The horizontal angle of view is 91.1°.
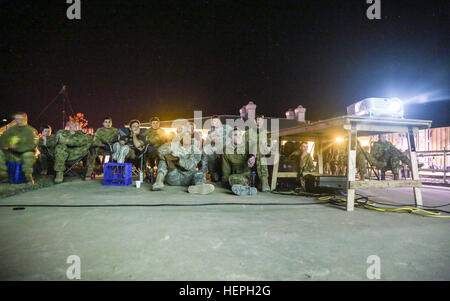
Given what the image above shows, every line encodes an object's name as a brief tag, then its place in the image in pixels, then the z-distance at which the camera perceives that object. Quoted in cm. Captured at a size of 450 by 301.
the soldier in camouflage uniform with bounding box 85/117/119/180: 586
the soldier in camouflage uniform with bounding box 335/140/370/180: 605
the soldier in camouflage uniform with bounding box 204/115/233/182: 537
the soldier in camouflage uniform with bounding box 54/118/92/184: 519
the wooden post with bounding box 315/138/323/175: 515
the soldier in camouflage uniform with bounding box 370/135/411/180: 544
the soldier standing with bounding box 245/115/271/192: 421
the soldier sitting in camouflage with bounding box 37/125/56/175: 635
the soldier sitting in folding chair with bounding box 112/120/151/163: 517
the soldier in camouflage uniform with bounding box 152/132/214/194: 434
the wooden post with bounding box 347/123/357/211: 273
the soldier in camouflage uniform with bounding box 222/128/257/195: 426
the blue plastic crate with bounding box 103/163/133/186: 480
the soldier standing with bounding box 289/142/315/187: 471
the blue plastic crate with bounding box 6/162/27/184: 457
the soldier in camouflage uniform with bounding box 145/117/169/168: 580
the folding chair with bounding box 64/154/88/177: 568
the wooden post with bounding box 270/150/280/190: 439
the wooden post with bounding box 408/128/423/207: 298
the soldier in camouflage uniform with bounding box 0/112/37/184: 457
